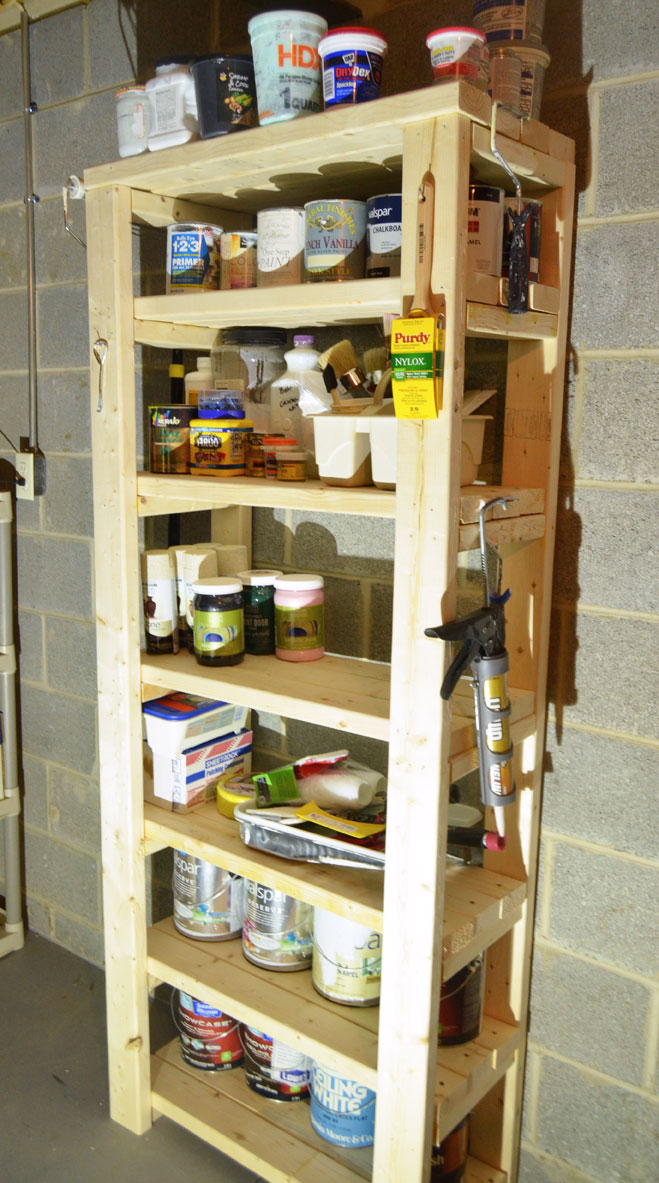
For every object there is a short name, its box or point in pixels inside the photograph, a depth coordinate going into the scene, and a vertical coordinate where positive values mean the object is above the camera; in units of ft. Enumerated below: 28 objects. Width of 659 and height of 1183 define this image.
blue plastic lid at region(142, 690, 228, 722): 5.43 -1.60
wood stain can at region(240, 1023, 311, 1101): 5.56 -3.69
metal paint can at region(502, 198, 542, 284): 4.21 +0.85
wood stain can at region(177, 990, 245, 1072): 5.82 -3.69
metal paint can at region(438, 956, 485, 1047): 4.84 -2.90
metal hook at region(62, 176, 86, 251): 5.16 +1.25
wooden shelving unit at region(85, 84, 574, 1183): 3.96 -1.26
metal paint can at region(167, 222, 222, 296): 4.98 +0.86
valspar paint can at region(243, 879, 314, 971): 5.39 -2.81
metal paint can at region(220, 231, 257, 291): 4.90 +0.85
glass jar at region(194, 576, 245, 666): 5.16 -1.04
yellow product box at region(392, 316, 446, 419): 3.72 +0.25
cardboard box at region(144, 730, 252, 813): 5.56 -2.02
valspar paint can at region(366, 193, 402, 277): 4.24 +0.85
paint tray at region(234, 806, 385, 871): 4.66 -2.05
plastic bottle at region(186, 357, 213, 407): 5.39 +0.25
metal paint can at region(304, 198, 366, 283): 4.38 +0.85
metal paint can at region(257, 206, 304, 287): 4.62 +0.87
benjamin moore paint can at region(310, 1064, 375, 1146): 5.20 -3.66
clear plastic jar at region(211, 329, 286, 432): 5.26 +0.35
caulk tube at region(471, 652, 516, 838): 3.94 -1.21
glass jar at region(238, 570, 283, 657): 5.36 -1.01
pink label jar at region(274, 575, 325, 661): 5.08 -1.02
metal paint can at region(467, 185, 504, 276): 4.00 +0.84
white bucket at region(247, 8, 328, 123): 4.13 +1.56
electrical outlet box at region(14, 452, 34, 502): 7.20 -0.36
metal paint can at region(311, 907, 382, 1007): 4.99 -2.76
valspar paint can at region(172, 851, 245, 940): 5.74 -2.81
